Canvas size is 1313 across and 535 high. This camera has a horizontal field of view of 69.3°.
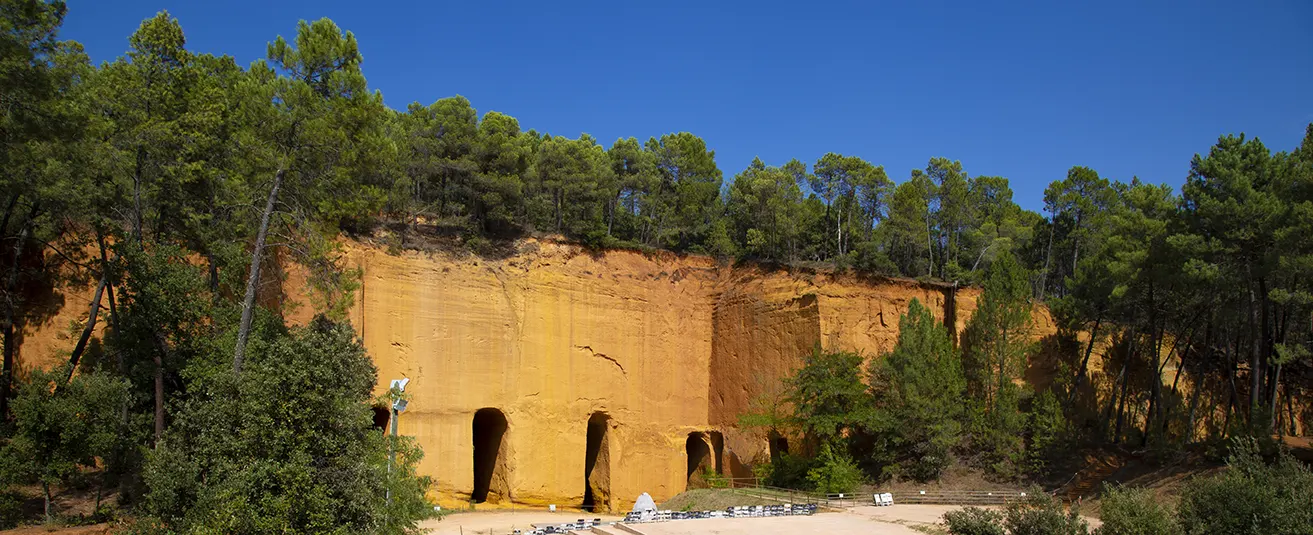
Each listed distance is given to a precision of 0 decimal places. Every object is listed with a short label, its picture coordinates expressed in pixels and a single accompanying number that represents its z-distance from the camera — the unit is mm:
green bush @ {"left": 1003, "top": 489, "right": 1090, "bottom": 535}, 16672
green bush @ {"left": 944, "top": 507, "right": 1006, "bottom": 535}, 17469
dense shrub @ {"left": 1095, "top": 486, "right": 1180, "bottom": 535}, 16844
